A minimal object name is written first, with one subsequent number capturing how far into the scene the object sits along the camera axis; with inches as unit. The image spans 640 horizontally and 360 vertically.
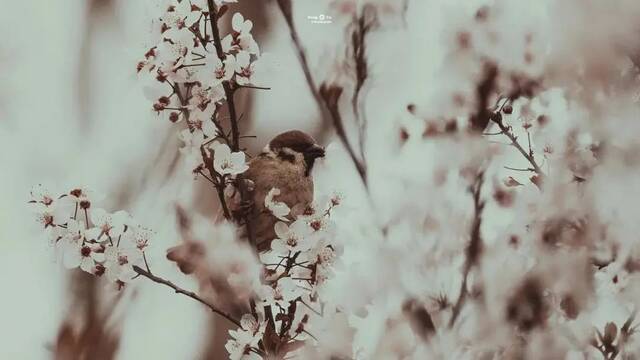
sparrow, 158.9
